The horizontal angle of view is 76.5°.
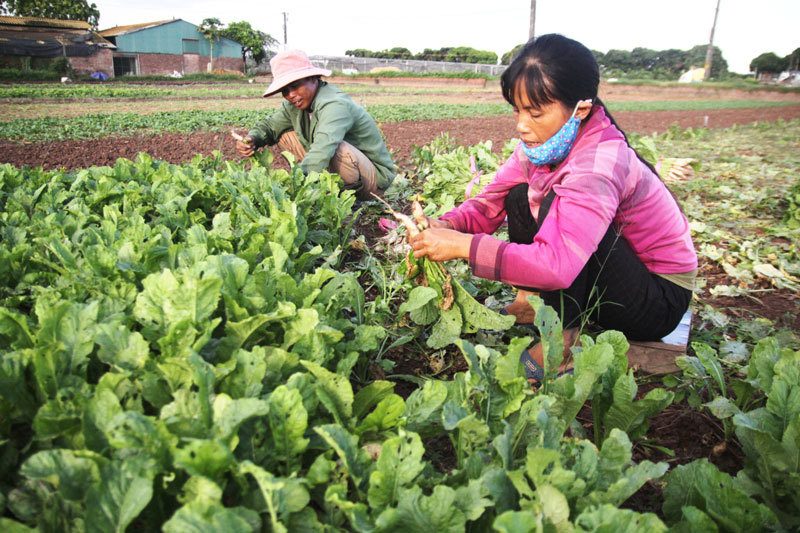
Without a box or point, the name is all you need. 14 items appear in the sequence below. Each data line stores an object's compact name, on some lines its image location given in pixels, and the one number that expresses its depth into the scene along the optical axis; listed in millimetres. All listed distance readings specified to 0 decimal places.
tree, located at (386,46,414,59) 72438
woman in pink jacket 1941
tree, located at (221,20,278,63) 53469
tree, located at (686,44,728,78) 71000
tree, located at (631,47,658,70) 87375
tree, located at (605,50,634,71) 84831
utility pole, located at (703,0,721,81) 45688
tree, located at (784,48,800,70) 72375
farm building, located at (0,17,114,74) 35094
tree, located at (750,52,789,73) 77312
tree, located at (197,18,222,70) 50406
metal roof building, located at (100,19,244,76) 44781
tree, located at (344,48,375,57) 74000
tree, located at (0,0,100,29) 47031
